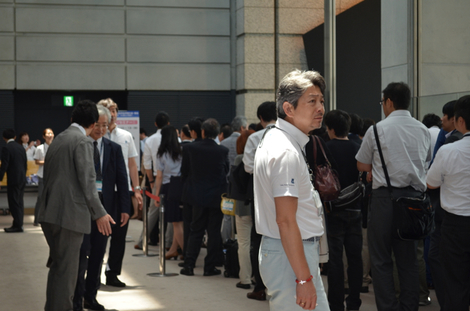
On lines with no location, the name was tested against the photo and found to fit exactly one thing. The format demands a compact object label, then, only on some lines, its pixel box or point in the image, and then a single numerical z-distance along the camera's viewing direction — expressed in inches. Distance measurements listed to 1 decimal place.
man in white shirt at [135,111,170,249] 343.6
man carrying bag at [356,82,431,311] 179.3
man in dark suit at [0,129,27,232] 446.0
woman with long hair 318.7
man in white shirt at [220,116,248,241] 336.5
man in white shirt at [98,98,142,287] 251.8
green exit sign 594.9
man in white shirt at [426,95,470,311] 157.9
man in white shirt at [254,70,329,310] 99.9
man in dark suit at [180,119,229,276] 281.4
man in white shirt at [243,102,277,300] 220.3
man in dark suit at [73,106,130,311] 211.9
